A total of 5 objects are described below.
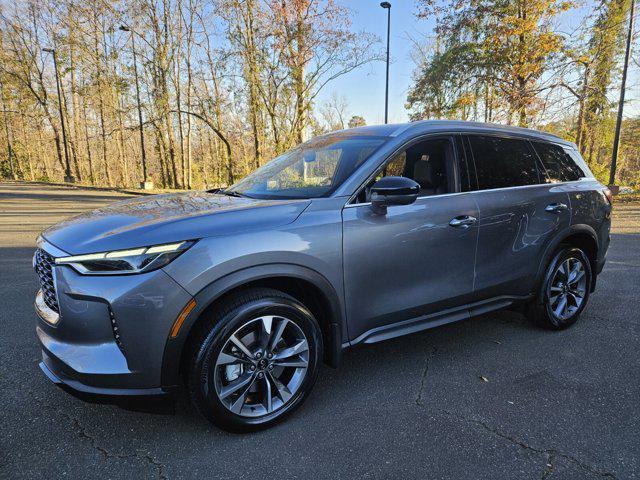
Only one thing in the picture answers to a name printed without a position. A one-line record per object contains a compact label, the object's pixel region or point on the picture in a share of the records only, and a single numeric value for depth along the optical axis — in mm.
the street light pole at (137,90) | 21419
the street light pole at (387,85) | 17781
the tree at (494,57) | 13883
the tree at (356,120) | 30534
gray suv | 1942
